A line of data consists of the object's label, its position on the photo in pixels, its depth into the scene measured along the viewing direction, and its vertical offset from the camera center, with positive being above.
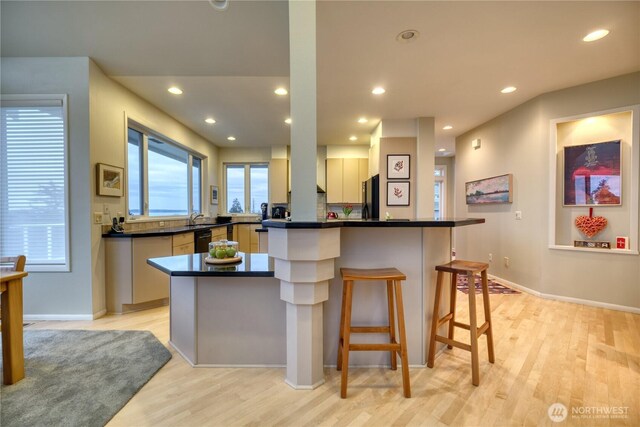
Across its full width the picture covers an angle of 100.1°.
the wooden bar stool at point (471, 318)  1.70 -0.76
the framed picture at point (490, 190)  3.95 +0.33
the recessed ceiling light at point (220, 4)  1.94 +1.52
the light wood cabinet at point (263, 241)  4.31 -0.48
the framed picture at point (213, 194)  5.88 +0.39
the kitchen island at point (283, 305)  1.86 -0.66
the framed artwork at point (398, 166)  4.50 +0.76
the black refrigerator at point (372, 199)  4.65 +0.22
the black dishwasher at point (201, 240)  3.99 -0.44
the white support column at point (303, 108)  1.60 +0.62
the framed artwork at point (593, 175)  3.06 +0.42
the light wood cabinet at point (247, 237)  5.78 -0.55
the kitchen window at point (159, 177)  3.68 +0.57
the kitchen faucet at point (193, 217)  5.09 -0.10
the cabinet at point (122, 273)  2.91 -0.66
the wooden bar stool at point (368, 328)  1.57 -0.68
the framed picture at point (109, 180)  2.82 +0.35
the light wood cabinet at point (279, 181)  6.06 +0.69
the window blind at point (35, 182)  2.72 +0.31
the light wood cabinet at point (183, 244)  3.44 -0.44
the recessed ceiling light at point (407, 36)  2.23 +1.49
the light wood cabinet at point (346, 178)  6.05 +0.74
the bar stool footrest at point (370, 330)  1.73 -0.77
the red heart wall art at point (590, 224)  3.13 -0.17
